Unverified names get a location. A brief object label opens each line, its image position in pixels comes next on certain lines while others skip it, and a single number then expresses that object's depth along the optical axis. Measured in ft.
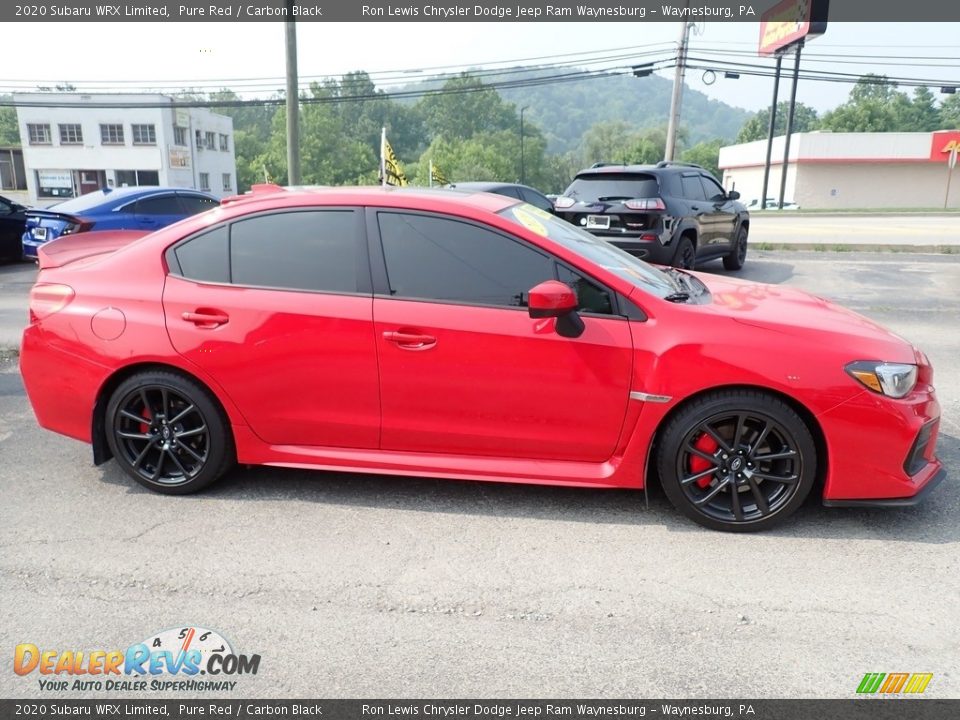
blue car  39.83
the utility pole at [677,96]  87.61
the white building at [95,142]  197.67
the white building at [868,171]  187.11
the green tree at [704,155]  412.05
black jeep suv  35.45
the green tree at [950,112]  361.71
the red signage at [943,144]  178.50
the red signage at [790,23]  140.26
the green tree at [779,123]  407.64
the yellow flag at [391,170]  74.43
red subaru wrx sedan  11.73
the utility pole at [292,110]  54.90
